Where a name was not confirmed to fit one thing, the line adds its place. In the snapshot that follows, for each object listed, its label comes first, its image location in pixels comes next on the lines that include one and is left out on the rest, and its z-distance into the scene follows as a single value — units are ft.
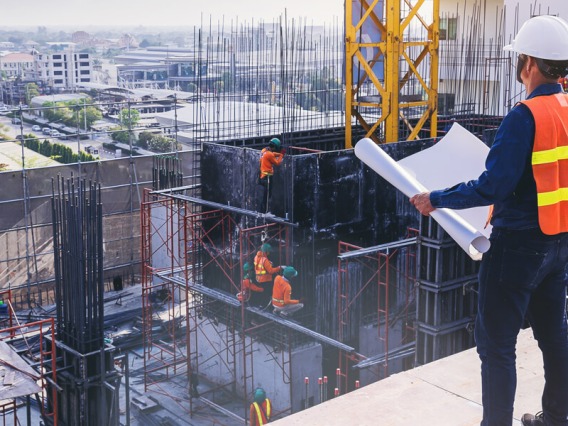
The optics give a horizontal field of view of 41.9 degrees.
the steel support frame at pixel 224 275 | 39.50
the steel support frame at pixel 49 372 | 27.06
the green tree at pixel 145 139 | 152.50
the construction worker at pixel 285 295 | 36.73
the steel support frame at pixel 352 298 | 36.42
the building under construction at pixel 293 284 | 27.78
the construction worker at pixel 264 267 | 38.17
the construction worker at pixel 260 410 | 33.34
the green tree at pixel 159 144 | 139.23
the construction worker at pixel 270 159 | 37.48
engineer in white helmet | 9.41
